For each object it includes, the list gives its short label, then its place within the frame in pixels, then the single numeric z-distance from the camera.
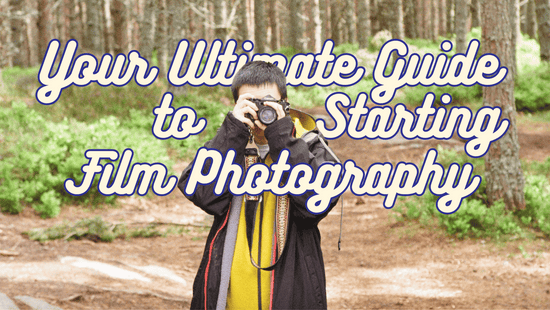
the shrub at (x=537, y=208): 6.77
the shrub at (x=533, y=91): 14.31
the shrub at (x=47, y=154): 7.72
